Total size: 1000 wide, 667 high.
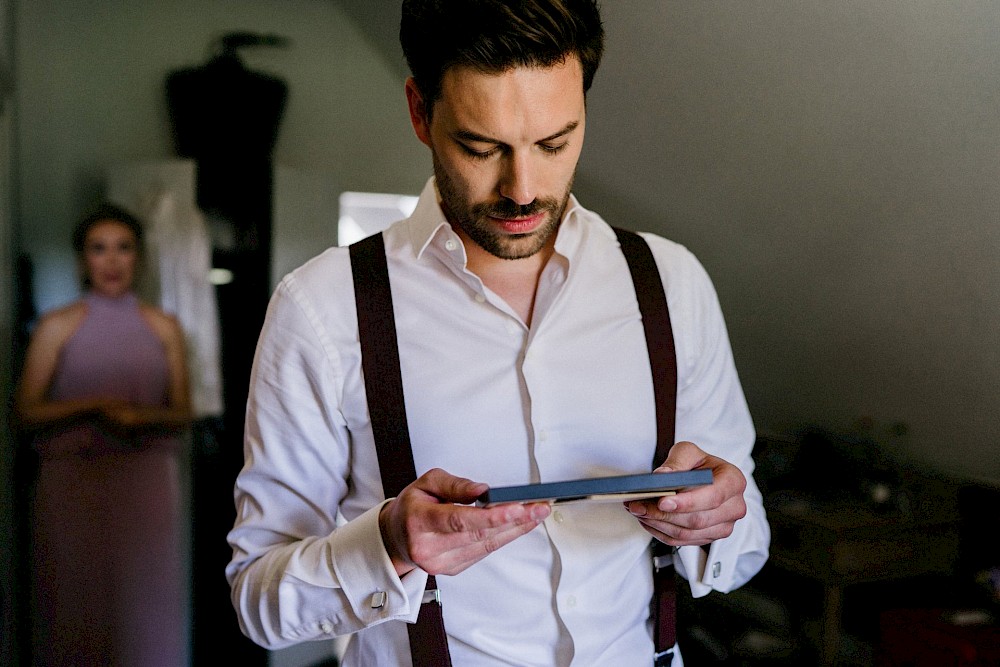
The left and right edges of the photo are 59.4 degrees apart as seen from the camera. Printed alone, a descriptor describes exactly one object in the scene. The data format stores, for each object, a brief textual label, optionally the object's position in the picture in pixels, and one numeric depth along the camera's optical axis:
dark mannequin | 1.91
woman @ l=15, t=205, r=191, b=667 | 1.85
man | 1.15
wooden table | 1.48
